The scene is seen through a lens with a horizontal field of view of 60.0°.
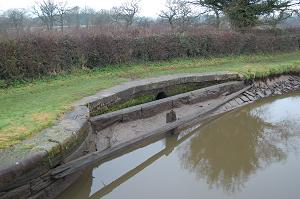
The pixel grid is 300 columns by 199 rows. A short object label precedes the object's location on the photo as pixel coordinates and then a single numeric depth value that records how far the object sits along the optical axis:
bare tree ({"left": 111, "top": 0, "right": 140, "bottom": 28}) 22.36
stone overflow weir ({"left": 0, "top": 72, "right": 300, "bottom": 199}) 3.75
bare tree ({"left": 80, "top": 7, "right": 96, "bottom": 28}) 24.21
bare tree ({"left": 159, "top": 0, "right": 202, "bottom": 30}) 21.91
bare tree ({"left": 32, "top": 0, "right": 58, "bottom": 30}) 19.96
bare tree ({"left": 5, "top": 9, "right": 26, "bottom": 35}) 16.26
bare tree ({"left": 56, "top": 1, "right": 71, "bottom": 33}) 20.06
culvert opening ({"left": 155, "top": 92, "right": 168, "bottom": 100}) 8.04
